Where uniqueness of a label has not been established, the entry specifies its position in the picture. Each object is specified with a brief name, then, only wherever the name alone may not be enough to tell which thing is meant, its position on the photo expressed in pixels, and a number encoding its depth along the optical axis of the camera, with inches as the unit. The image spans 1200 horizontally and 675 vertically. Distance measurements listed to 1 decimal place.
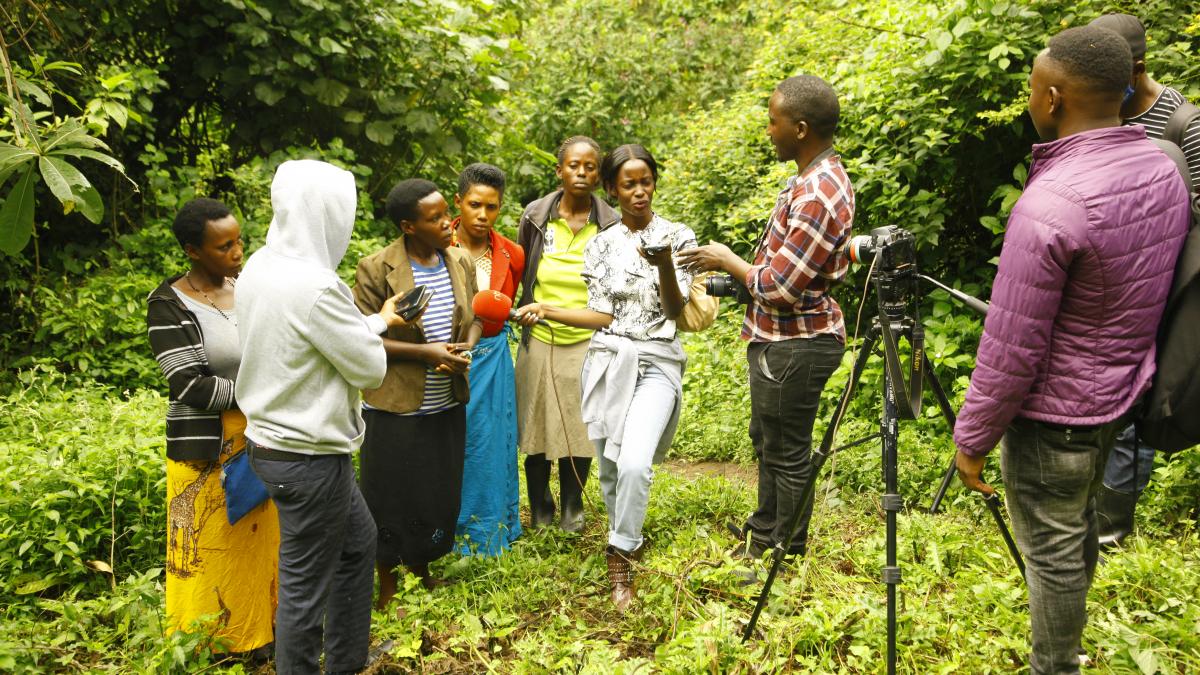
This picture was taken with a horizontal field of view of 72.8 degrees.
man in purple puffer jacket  85.5
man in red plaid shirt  125.6
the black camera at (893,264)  100.9
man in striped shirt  129.5
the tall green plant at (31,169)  87.7
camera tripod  98.8
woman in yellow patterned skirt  122.3
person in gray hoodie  105.2
